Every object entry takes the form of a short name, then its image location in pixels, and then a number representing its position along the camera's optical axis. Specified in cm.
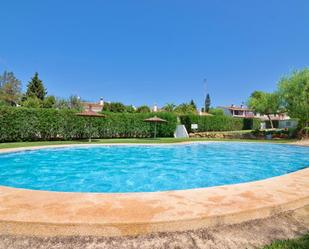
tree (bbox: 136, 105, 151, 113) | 5106
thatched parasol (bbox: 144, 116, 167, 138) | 2270
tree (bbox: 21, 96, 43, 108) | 3717
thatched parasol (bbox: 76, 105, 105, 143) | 1838
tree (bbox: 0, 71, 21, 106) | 4612
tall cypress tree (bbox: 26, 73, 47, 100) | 4988
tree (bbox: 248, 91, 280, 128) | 2831
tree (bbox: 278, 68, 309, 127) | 2345
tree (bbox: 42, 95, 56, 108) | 4322
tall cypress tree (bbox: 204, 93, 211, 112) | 10971
